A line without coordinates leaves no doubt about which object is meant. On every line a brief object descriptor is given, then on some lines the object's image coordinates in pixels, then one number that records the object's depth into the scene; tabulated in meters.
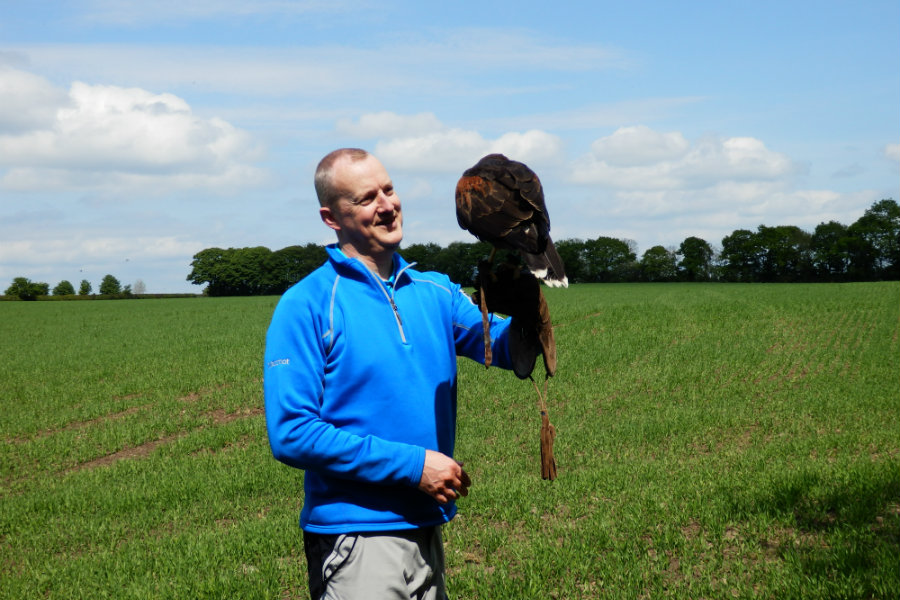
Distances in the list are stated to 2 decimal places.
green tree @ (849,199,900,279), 100.06
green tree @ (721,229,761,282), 112.18
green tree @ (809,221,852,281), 107.31
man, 3.11
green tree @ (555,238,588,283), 77.04
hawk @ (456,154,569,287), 3.17
